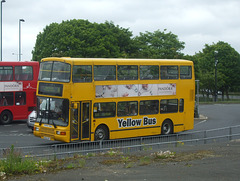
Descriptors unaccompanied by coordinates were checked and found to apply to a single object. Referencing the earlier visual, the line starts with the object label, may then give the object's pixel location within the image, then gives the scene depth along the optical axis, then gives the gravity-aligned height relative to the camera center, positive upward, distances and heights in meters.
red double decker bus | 29.14 +0.65
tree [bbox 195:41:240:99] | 84.19 +6.22
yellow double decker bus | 19.41 +0.02
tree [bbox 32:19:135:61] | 58.50 +8.11
